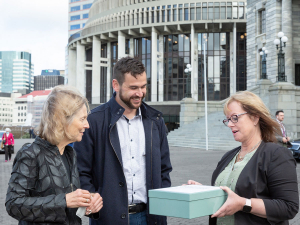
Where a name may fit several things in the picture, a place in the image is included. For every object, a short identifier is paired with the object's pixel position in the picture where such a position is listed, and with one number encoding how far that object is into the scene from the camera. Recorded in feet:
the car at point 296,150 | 52.31
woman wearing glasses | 8.16
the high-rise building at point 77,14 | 314.35
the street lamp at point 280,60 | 70.69
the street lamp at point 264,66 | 95.49
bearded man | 10.41
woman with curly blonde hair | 7.66
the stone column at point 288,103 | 74.95
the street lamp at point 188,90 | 111.53
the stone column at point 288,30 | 103.50
